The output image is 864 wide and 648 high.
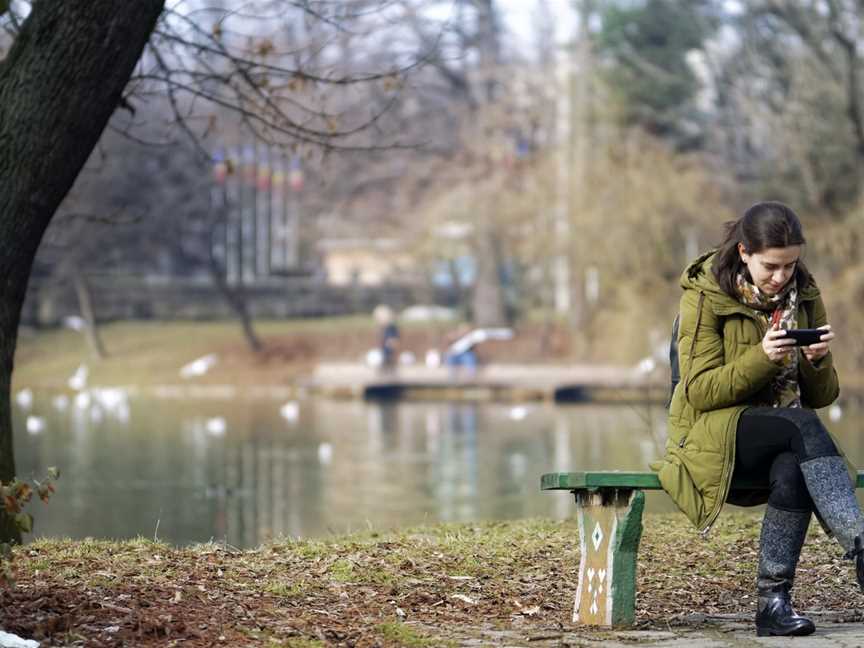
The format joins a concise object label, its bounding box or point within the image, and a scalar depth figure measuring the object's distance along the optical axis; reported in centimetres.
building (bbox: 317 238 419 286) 5641
